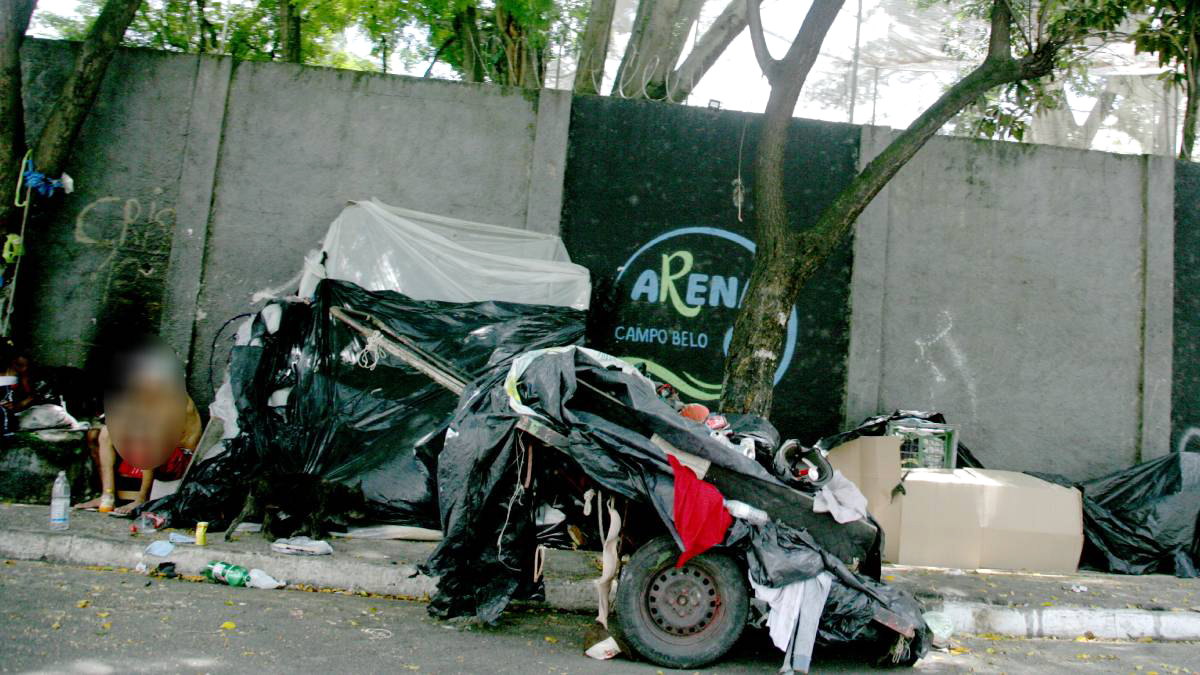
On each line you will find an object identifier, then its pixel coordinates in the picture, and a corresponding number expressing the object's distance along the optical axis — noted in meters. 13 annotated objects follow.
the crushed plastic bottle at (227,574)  5.62
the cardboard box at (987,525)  7.22
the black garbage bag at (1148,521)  7.55
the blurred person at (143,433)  6.86
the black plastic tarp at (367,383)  6.83
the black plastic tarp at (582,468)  4.62
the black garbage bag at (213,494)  6.41
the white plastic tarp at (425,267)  7.45
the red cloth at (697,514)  4.52
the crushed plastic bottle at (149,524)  6.24
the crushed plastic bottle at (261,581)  5.63
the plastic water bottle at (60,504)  5.96
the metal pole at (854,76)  9.33
